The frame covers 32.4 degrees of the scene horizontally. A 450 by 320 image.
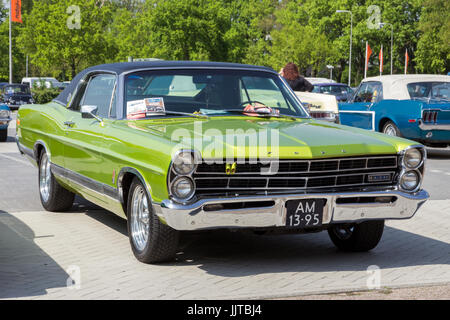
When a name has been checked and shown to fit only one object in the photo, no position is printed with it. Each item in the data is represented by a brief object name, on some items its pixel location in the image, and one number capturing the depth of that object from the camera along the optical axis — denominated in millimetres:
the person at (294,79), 14977
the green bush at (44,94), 41625
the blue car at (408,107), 15164
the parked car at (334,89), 35031
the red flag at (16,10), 53784
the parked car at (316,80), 40719
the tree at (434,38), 63862
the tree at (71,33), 56250
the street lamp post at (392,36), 71000
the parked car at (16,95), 38094
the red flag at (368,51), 51897
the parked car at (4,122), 18109
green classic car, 5520
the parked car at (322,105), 13727
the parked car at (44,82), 46972
